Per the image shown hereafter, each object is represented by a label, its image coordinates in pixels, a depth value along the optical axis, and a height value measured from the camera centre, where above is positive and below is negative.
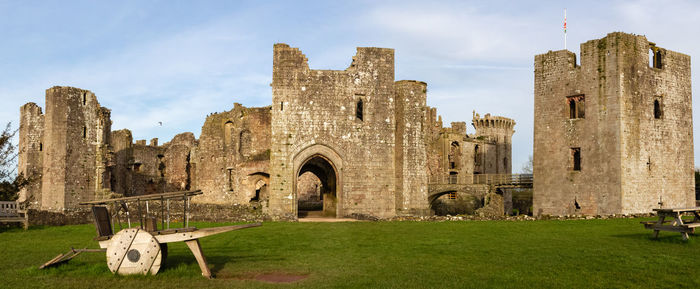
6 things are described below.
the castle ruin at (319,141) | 27.64 +1.54
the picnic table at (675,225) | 14.54 -1.17
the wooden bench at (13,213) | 19.40 -1.24
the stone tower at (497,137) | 64.31 +4.04
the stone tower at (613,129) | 28.48 +2.14
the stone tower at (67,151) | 29.98 +1.13
